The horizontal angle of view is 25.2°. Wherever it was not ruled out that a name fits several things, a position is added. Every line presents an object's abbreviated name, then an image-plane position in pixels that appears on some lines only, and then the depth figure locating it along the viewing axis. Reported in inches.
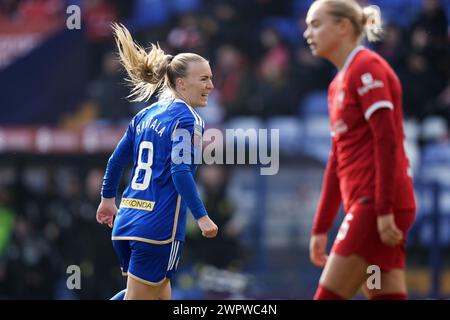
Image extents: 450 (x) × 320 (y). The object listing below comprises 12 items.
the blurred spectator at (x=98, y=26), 473.1
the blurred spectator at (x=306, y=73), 455.2
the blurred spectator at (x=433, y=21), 438.9
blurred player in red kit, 185.6
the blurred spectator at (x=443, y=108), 442.0
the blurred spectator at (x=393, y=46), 442.3
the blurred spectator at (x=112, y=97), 453.4
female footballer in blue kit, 193.8
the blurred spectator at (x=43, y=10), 477.1
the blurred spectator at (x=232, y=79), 452.1
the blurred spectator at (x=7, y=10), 483.8
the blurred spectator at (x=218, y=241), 424.8
